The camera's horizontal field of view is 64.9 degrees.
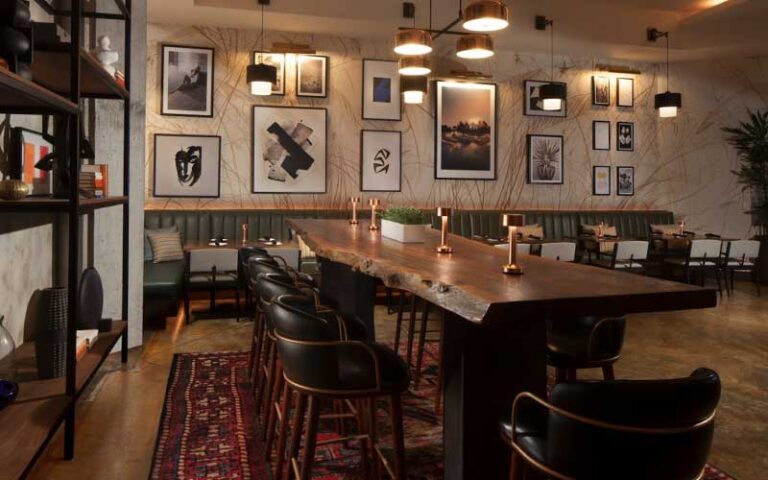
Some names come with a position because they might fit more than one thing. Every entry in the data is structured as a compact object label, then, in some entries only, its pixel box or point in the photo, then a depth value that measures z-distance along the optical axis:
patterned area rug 2.74
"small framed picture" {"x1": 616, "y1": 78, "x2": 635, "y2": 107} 9.09
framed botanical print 8.76
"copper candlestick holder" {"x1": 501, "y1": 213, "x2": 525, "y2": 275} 2.16
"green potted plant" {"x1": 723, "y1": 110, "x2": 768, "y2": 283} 9.02
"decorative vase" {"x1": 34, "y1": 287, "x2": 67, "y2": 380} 2.94
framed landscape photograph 8.32
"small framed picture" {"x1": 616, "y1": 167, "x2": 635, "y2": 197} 9.20
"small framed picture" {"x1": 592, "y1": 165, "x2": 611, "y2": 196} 9.09
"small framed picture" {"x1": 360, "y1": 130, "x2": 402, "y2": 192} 8.08
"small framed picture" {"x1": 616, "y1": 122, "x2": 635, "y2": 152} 9.13
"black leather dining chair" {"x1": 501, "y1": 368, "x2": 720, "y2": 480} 1.41
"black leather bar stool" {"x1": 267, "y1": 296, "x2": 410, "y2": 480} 2.12
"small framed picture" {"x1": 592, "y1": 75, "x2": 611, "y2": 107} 8.98
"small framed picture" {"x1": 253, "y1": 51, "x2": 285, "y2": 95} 7.57
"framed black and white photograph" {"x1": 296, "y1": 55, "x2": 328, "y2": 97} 7.76
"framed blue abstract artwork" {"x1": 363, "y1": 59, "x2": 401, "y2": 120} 8.00
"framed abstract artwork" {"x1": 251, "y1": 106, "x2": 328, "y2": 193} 7.67
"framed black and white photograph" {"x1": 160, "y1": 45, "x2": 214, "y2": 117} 7.32
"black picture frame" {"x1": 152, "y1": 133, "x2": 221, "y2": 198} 7.32
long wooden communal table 1.72
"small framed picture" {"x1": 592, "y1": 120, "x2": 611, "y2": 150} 9.02
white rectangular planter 3.36
